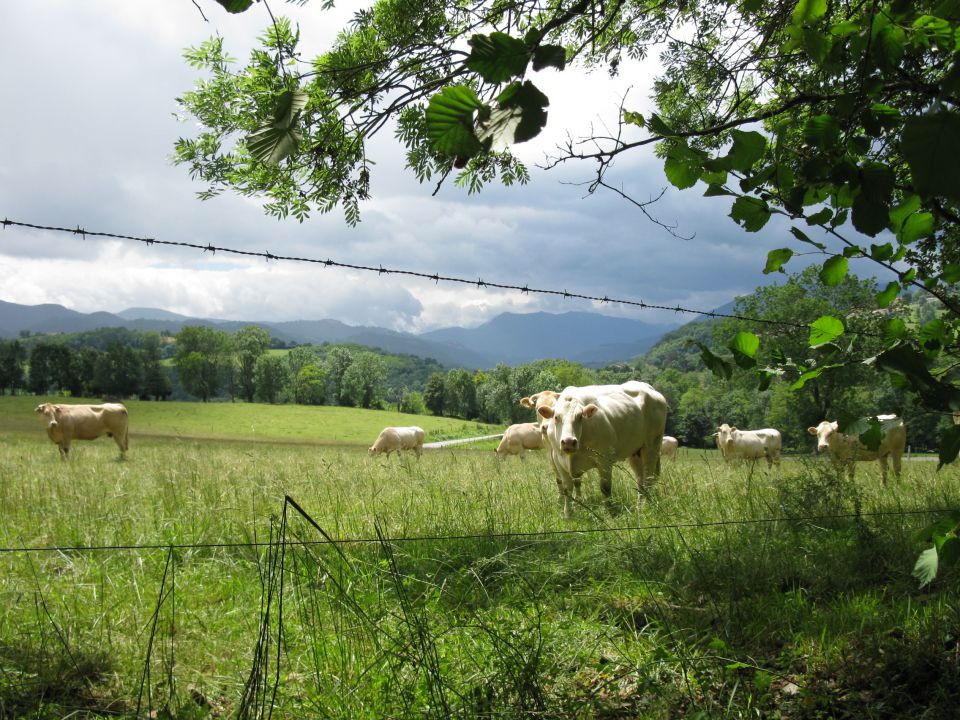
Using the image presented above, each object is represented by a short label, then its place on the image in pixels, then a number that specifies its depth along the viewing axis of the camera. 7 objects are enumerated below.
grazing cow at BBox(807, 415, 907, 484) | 7.89
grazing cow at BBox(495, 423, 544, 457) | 20.17
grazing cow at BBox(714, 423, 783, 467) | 18.34
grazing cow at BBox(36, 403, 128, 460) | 16.69
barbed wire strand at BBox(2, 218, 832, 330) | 5.03
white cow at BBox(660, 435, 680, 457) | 18.84
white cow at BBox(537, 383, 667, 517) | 7.56
